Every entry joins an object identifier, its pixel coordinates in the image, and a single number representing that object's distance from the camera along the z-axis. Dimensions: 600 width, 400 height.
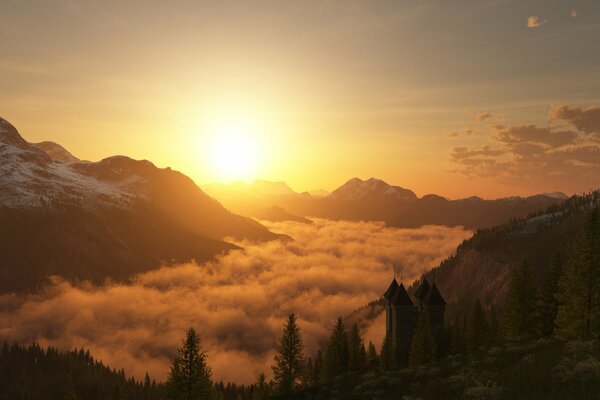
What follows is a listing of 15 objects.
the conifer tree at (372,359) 98.62
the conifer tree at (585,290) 51.53
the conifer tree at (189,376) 58.31
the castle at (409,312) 92.44
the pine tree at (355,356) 89.12
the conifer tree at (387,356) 86.12
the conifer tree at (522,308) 72.19
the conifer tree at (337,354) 88.56
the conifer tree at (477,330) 80.50
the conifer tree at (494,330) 80.54
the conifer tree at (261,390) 103.94
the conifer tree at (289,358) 79.06
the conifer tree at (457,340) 84.06
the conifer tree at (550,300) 73.19
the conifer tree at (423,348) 77.94
